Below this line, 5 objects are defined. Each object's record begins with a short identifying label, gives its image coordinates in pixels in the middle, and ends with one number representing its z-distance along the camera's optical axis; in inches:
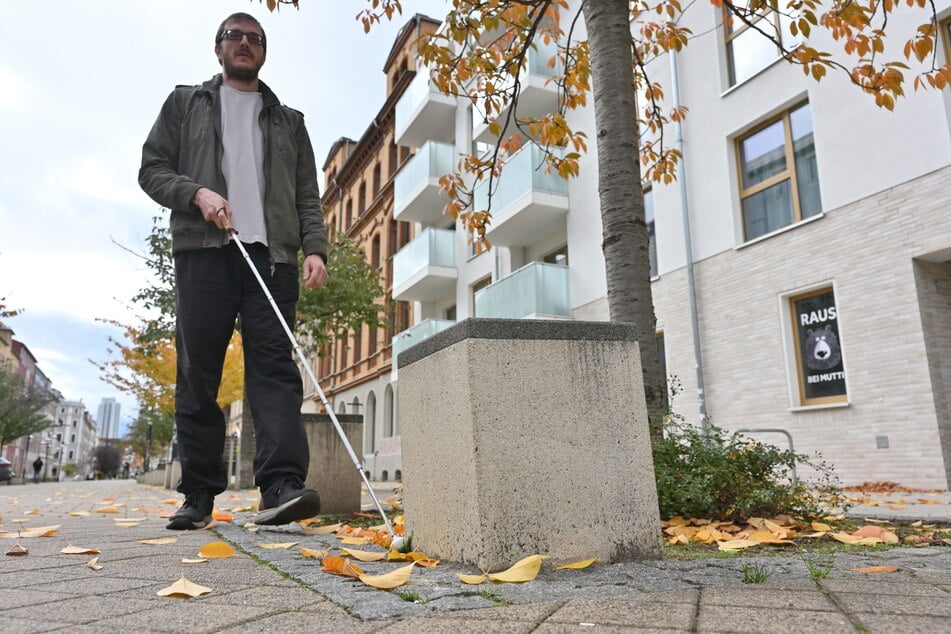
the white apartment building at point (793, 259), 363.9
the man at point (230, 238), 128.3
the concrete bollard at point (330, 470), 205.0
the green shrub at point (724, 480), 145.3
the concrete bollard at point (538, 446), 89.3
